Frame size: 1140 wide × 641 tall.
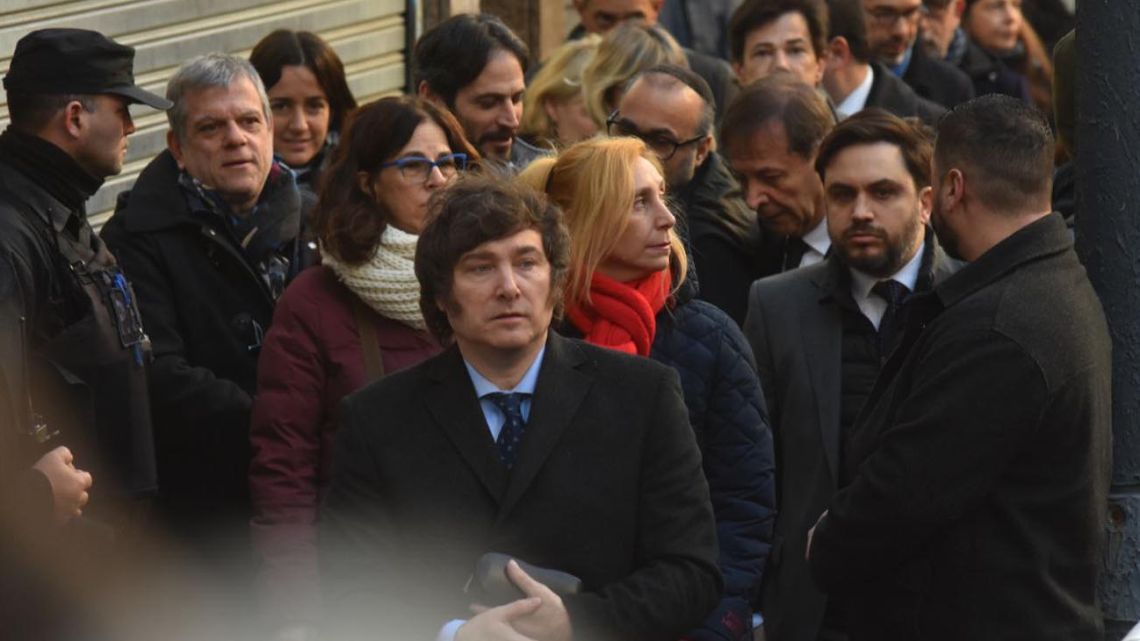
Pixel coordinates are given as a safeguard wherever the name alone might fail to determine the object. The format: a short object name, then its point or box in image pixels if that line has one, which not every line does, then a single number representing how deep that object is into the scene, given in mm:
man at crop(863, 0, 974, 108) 19703
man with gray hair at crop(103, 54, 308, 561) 11508
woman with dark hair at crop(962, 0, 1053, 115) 23875
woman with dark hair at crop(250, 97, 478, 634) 10391
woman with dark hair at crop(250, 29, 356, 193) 14625
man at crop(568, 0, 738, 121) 17531
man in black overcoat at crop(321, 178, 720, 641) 8859
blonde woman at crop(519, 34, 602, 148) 15570
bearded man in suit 11328
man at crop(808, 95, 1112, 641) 9266
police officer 9961
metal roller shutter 15461
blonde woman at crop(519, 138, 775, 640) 10203
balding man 13273
